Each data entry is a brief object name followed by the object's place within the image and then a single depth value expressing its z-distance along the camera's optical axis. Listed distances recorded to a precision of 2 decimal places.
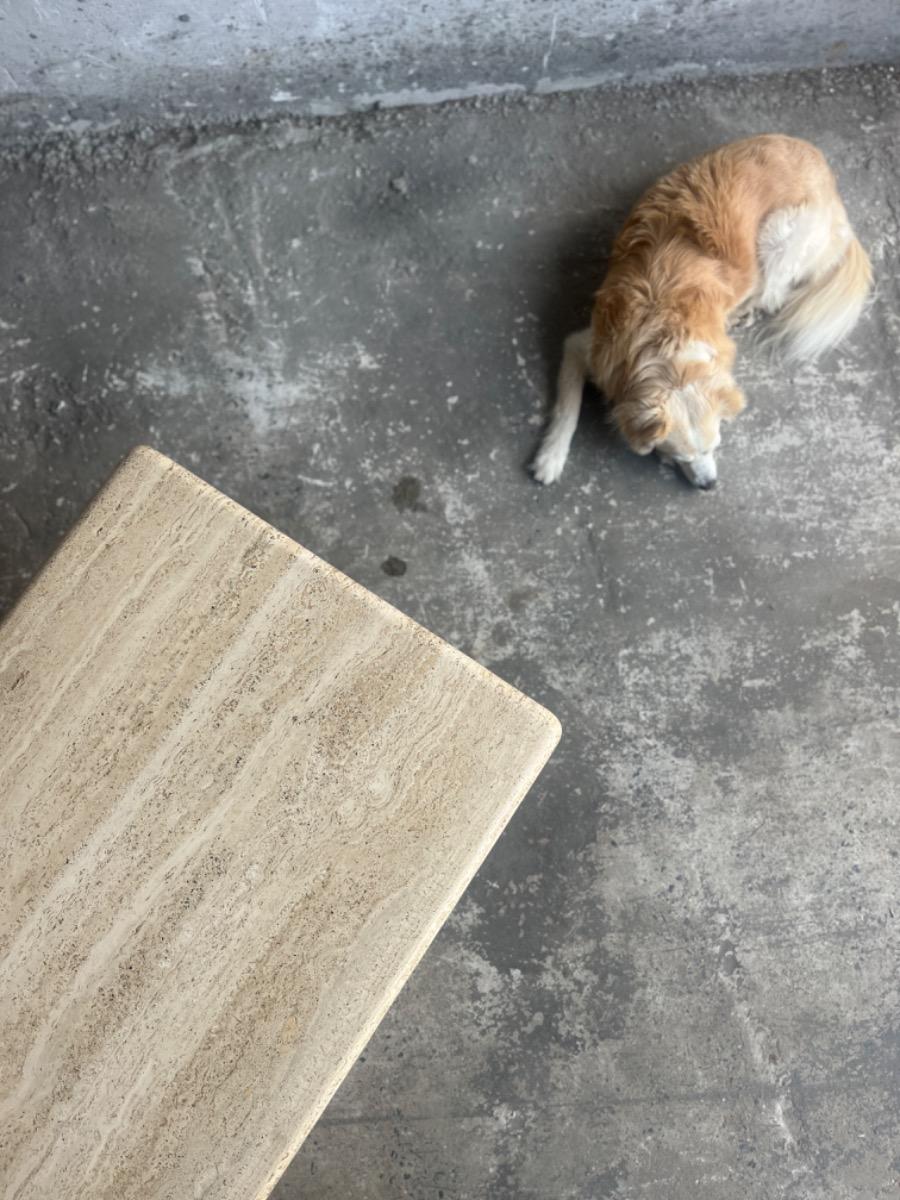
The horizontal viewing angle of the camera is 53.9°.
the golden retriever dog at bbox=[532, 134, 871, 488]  1.95
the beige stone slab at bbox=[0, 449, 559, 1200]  1.25
